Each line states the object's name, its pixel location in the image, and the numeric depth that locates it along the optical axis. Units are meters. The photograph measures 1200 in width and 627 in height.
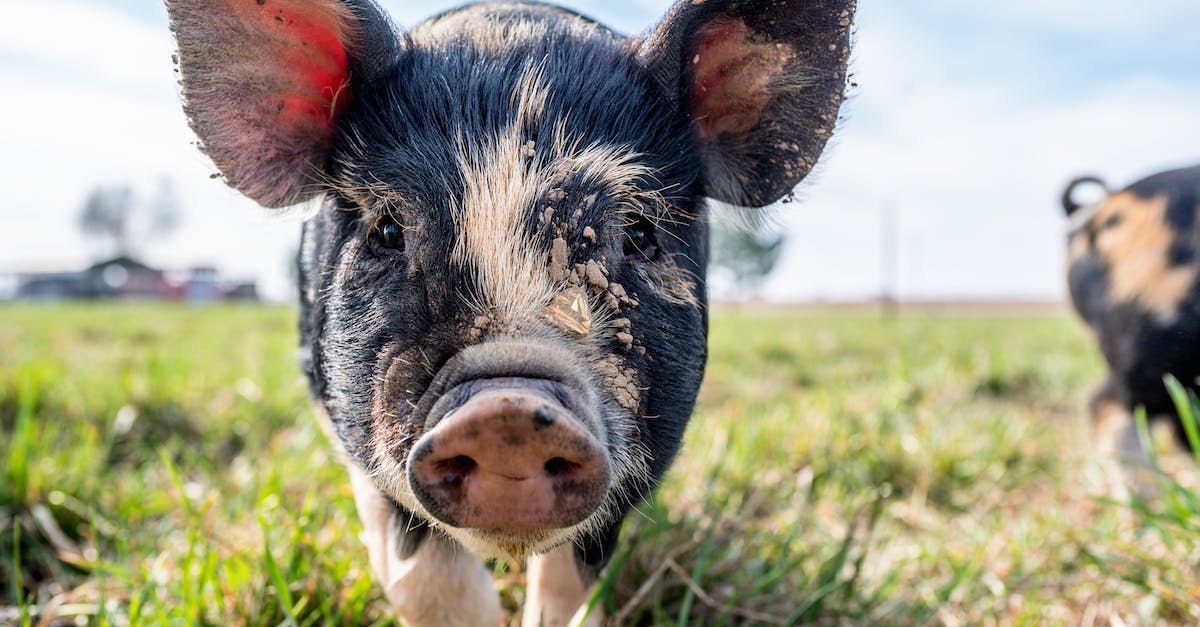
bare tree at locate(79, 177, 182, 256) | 57.38
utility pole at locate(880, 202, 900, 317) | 33.36
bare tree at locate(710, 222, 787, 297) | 49.06
